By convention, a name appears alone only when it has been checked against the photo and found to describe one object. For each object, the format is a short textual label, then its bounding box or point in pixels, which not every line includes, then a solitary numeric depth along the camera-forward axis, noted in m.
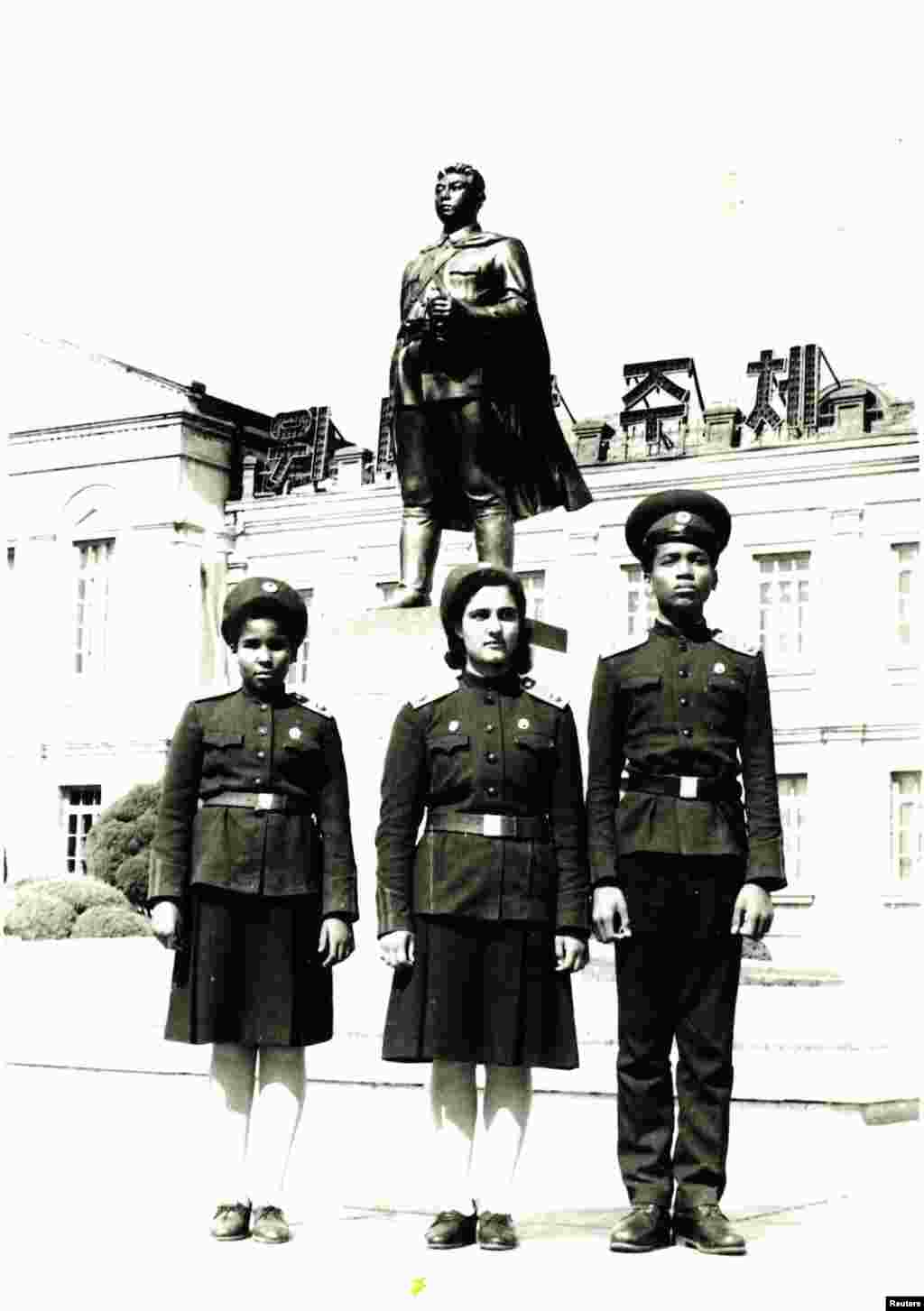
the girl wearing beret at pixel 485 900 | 5.16
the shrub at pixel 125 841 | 27.91
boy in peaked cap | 5.16
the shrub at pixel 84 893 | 24.31
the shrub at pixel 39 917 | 22.75
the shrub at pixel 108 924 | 22.81
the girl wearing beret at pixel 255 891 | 5.36
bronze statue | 8.78
